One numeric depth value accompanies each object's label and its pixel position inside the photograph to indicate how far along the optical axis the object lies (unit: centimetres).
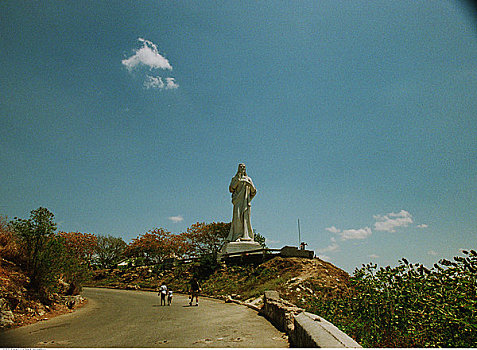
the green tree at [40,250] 1052
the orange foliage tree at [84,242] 4038
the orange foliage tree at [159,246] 4094
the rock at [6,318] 802
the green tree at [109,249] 4416
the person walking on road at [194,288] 1291
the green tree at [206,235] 4191
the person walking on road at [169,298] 1331
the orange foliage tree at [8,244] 1052
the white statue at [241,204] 2438
